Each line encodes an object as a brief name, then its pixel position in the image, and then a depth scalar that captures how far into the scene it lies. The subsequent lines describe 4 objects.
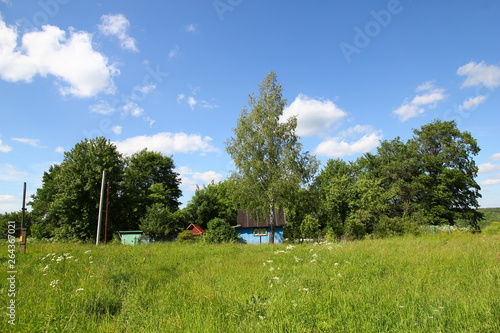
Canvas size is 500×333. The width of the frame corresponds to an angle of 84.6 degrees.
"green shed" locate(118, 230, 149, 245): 31.47
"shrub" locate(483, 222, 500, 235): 21.68
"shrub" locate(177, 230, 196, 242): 27.14
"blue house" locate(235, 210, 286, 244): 33.75
